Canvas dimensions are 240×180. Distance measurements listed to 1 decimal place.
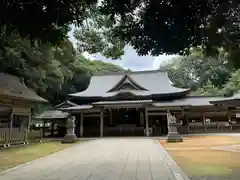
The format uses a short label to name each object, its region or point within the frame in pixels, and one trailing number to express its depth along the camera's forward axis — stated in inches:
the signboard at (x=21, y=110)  461.3
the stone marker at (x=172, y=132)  465.7
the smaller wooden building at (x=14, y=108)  424.7
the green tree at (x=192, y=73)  1195.1
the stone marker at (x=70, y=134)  481.2
